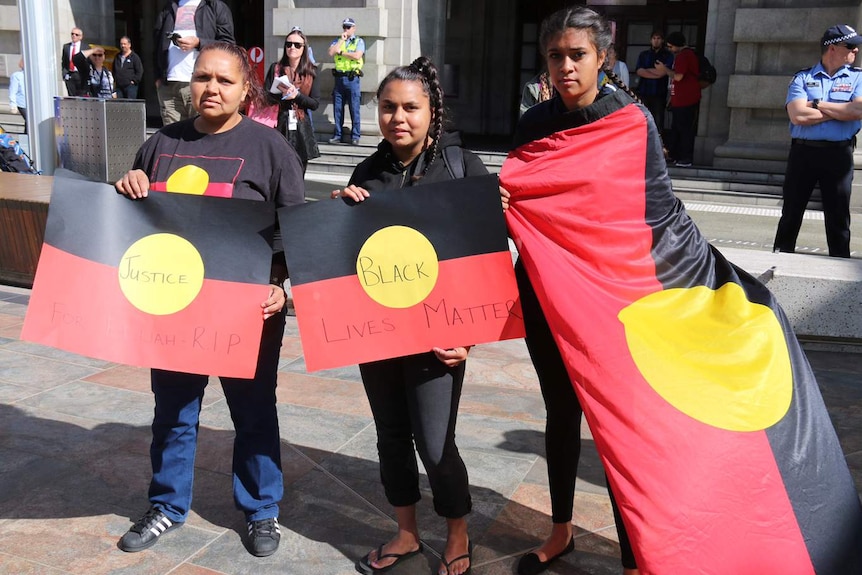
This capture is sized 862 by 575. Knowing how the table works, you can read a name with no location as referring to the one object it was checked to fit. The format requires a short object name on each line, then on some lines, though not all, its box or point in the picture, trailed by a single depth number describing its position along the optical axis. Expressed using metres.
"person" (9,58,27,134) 16.16
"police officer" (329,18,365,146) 14.66
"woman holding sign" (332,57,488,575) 2.96
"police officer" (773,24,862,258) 6.82
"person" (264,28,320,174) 8.49
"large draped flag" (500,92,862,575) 2.61
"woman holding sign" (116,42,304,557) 3.17
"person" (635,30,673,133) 13.80
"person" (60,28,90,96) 16.33
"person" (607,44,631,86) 8.29
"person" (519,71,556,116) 6.12
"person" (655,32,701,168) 12.95
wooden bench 7.16
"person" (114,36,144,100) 17.27
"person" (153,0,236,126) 7.64
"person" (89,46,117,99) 16.28
